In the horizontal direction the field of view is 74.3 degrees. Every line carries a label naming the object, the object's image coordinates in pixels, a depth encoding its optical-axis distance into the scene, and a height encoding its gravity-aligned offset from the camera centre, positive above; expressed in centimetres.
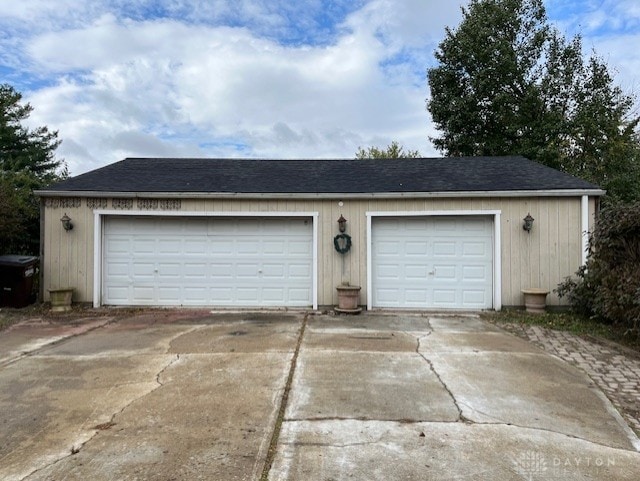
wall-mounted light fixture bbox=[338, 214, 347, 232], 877 +49
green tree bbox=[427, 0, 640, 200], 1661 +644
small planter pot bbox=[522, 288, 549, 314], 823 -101
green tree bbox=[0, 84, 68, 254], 2284 +596
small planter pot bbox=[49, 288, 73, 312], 849 -107
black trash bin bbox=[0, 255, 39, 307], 859 -72
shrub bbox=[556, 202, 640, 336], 617 -26
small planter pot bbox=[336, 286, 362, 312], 838 -98
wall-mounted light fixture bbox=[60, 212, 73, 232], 879 +48
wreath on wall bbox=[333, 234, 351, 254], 879 +10
